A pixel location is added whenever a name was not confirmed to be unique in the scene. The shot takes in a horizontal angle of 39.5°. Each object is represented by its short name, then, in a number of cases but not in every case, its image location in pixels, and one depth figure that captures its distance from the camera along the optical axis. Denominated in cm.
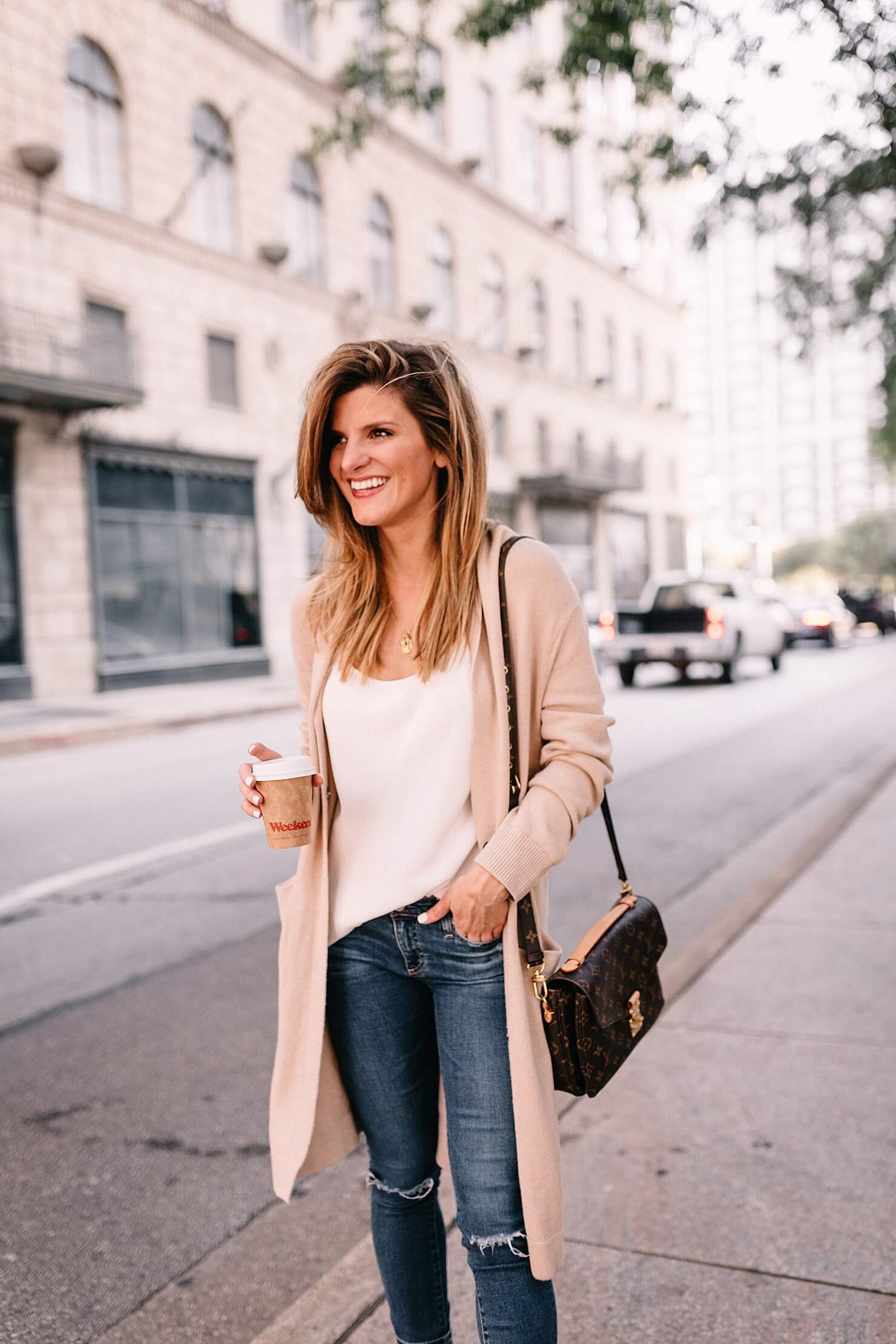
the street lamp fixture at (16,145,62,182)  1950
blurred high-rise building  18400
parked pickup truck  2003
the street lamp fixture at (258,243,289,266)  2481
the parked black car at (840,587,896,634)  4103
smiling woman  195
